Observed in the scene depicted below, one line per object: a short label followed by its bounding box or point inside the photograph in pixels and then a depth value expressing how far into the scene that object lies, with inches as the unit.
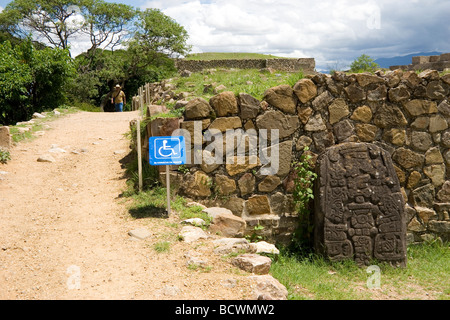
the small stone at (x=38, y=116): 501.9
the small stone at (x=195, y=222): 216.7
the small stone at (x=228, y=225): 222.8
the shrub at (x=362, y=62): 534.9
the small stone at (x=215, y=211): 231.9
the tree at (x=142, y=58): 1027.9
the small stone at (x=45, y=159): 322.0
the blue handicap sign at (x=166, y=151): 217.3
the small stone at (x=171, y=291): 152.4
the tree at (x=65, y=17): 1059.3
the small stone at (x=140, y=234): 199.2
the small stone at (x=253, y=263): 173.8
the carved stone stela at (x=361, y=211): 222.2
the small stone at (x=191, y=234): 198.8
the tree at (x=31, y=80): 552.7
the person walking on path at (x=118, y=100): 650.8
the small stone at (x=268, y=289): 153.8
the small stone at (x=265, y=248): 214.0
